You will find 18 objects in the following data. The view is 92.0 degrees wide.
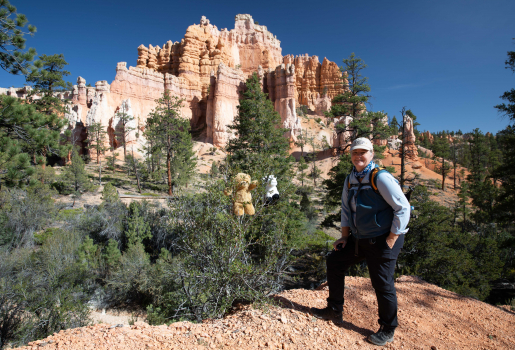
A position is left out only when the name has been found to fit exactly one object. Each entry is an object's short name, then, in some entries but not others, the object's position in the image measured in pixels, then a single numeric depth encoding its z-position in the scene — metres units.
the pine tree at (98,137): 29.44
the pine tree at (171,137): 18.12
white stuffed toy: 5.06
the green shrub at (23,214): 9.09
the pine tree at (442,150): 32.81
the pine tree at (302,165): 26.38
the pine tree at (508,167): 9.55
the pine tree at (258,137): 11.54
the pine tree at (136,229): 9.82
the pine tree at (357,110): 13.94
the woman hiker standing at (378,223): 2.25
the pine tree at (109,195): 11.78
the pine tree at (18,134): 6.29
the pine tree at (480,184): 18.12
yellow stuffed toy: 3.75
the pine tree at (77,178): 16.70
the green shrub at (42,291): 4.71
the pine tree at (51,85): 18.09
